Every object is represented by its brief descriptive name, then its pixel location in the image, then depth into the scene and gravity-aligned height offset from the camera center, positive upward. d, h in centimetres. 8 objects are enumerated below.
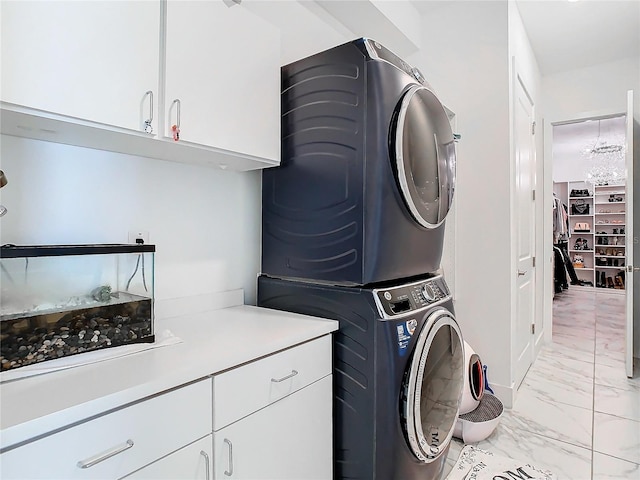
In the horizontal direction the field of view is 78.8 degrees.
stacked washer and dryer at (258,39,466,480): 140 -1
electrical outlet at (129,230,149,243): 142 +2
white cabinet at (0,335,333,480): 74 -45
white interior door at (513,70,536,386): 275 +10
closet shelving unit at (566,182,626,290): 805 +18
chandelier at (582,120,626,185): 566 +134
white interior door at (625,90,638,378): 299 +4
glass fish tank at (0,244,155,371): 94 -16
